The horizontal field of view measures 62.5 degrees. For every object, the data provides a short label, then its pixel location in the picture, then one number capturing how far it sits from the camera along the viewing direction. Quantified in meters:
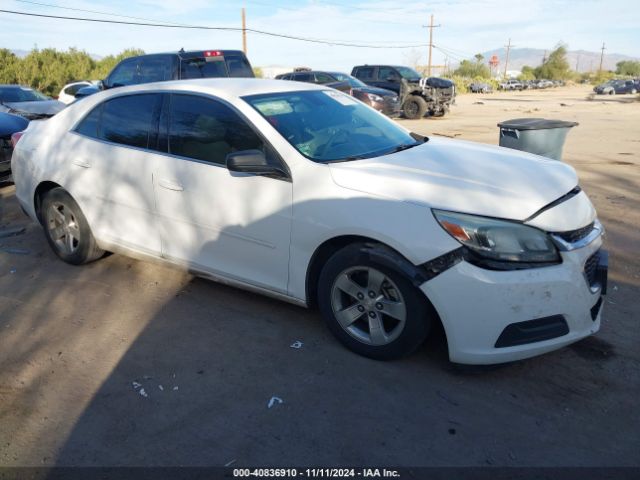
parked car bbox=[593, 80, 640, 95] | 49.47
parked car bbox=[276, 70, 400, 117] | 16.08
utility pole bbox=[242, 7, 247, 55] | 35.50
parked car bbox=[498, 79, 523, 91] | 66.06
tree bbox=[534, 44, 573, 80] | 88.56
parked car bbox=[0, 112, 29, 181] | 7.74
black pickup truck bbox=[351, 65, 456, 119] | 19.11
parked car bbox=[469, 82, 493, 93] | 56.50
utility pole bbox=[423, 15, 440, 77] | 62.98
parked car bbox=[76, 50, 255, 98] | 10.25
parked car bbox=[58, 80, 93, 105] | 17.82
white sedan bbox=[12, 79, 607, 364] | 2.77
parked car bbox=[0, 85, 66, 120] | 12.38
